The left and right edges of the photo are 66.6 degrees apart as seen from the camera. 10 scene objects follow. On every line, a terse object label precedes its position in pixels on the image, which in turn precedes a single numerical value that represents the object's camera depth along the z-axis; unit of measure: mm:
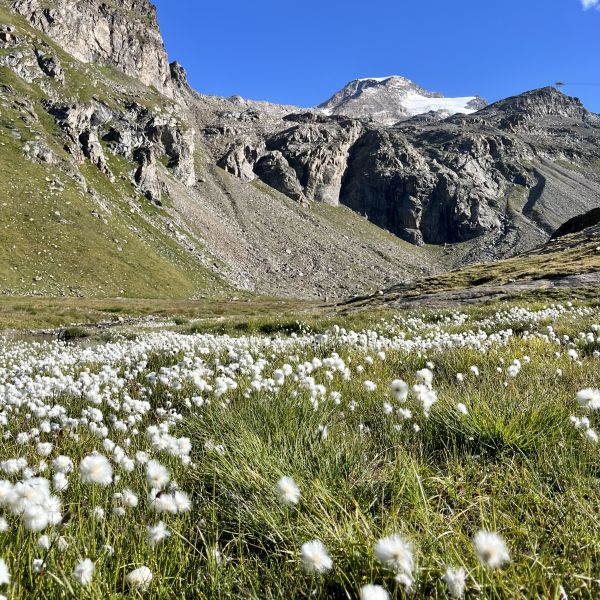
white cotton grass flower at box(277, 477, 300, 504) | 2254
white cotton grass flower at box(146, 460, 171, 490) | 2549
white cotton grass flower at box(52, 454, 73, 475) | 2964
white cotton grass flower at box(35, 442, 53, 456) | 3791
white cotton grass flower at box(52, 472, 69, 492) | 2711
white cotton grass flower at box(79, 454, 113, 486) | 2432
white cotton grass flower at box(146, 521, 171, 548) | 2210
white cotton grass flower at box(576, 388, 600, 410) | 3588
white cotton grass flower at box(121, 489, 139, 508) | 2584
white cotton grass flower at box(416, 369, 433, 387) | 4855
